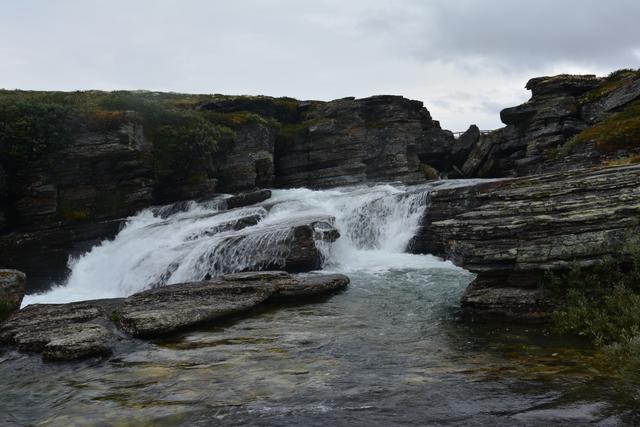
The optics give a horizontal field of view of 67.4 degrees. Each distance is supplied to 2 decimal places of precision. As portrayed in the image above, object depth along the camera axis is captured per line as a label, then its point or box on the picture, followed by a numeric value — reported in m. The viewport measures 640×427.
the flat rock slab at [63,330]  14.08
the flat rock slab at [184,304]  16.05
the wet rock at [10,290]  19.23
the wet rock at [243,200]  38.31
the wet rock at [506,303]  14.88
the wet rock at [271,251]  25.38
